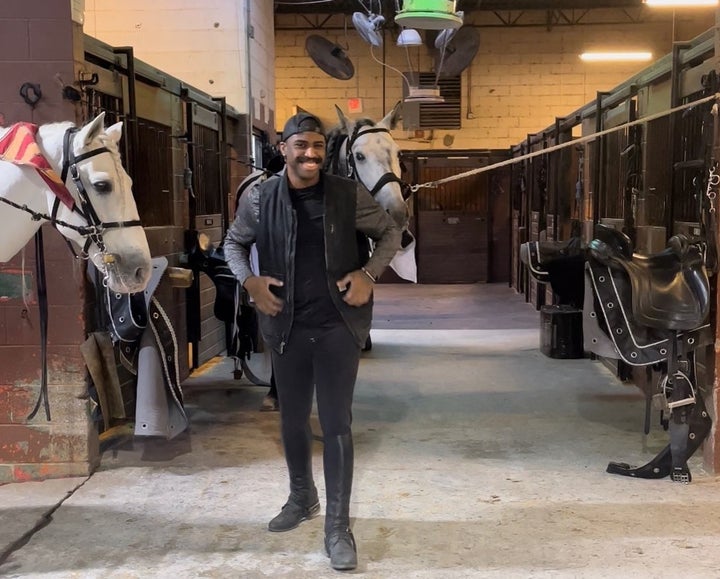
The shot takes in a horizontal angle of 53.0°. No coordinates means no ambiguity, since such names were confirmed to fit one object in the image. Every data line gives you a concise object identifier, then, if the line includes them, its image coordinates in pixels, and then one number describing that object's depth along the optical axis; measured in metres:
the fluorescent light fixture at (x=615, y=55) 10.05
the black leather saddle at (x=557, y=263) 4.75
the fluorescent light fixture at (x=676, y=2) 7.18
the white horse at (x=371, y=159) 3.54
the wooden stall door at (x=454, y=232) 12.20
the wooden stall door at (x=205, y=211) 5.29
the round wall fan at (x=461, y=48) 7.73
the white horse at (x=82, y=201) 2.50
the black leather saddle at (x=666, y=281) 3.07
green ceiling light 4.14
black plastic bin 5.67
